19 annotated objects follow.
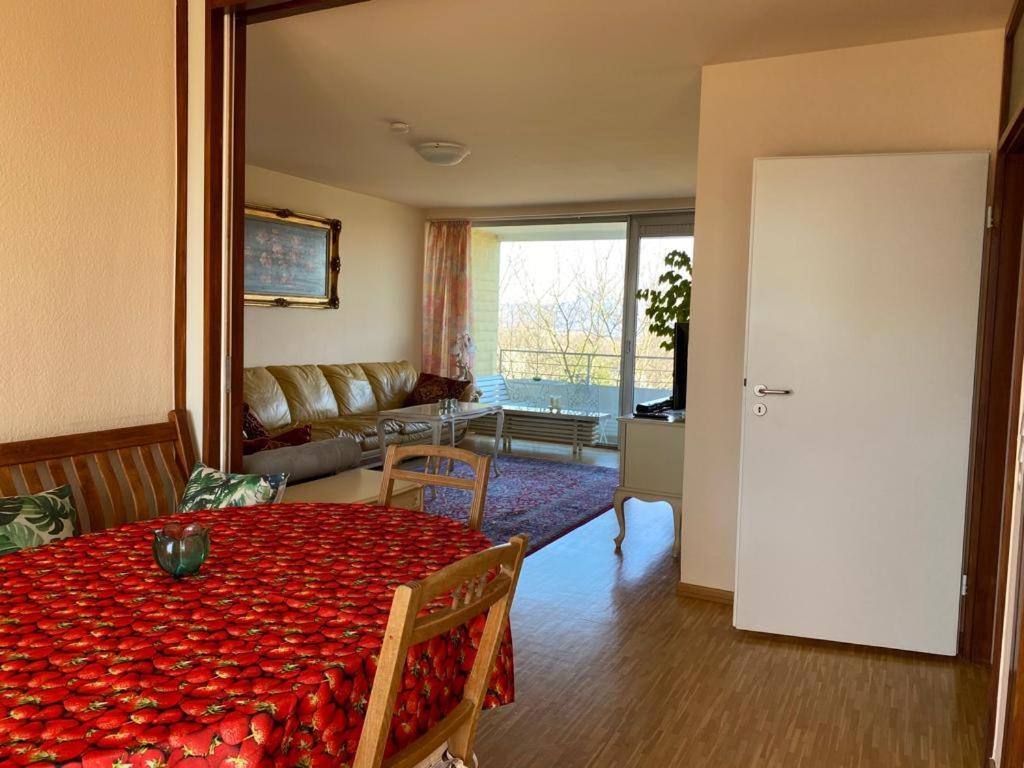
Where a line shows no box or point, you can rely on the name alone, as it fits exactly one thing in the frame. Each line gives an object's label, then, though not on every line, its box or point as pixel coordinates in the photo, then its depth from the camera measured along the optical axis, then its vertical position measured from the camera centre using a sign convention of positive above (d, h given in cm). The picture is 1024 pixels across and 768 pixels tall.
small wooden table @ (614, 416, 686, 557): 431 -69
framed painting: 627 +55
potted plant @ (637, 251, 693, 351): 477 +22
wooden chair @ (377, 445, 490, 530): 228 -45
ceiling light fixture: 486 +110
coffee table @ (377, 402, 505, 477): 588 -66
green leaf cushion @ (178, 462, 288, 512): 257 -55
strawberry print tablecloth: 103 -52
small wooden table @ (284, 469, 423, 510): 318 -69
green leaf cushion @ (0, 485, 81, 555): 209 -55
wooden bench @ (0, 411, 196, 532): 240 -49
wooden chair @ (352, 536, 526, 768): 110 -47
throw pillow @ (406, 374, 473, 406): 734 -56
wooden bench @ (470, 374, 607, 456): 754 -92
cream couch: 606 -62
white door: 298 -21
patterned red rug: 488 -119
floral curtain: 813 +37
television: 446 -17
